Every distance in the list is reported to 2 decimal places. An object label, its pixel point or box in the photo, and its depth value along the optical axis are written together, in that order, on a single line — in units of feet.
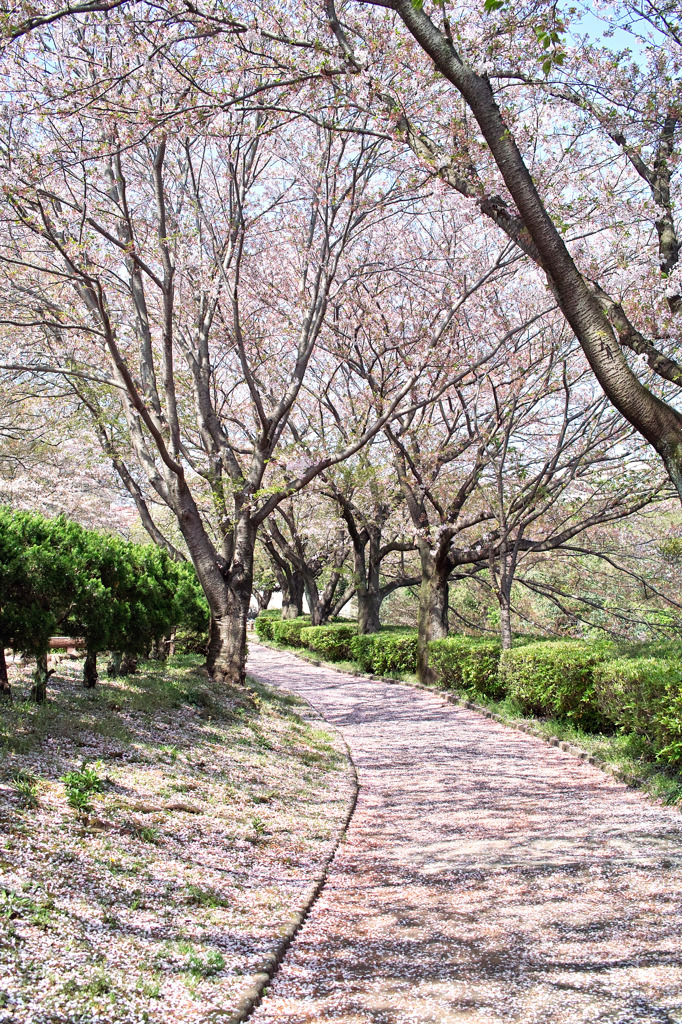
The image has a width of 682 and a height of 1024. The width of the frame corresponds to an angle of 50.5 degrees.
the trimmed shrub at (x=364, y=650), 64.13
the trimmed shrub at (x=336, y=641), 74.02
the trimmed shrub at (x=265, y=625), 110.75
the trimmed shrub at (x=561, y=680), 30.66
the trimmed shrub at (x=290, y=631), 91.52
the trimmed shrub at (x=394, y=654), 59.52
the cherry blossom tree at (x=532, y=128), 16.48
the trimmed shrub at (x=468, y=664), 43.60
